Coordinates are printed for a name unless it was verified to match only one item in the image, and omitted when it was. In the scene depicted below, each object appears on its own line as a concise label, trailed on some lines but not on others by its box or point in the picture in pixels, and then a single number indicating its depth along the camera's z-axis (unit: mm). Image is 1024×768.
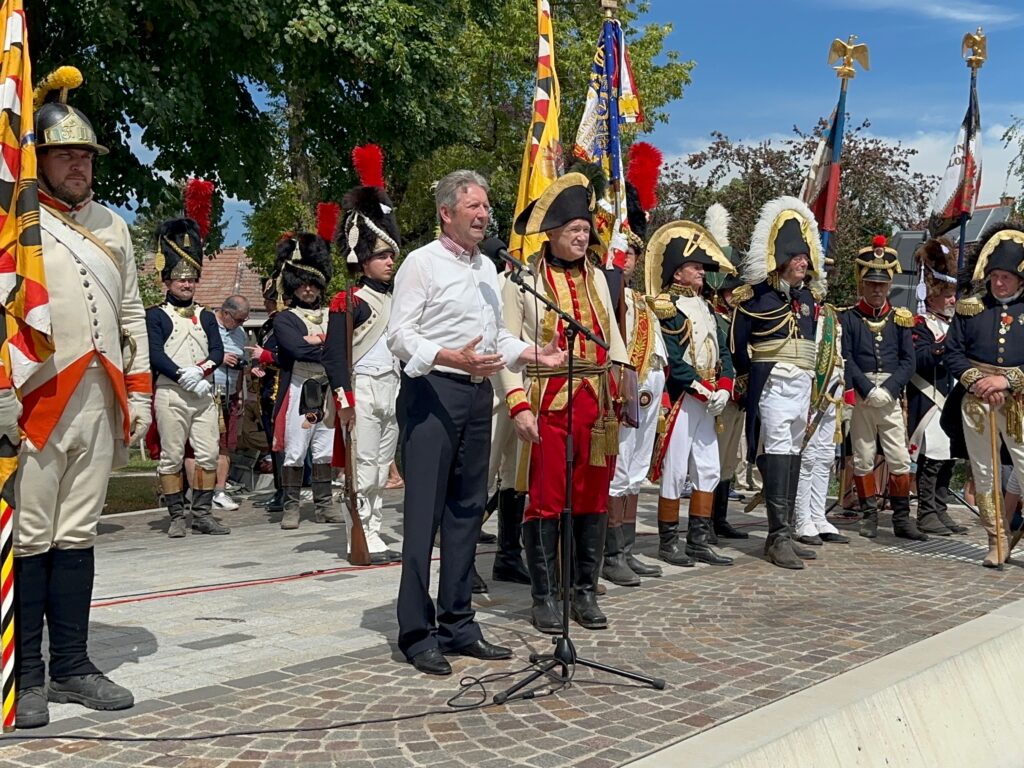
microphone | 4883
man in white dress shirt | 5230
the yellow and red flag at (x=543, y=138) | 8406
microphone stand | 4844
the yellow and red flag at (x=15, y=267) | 4254
